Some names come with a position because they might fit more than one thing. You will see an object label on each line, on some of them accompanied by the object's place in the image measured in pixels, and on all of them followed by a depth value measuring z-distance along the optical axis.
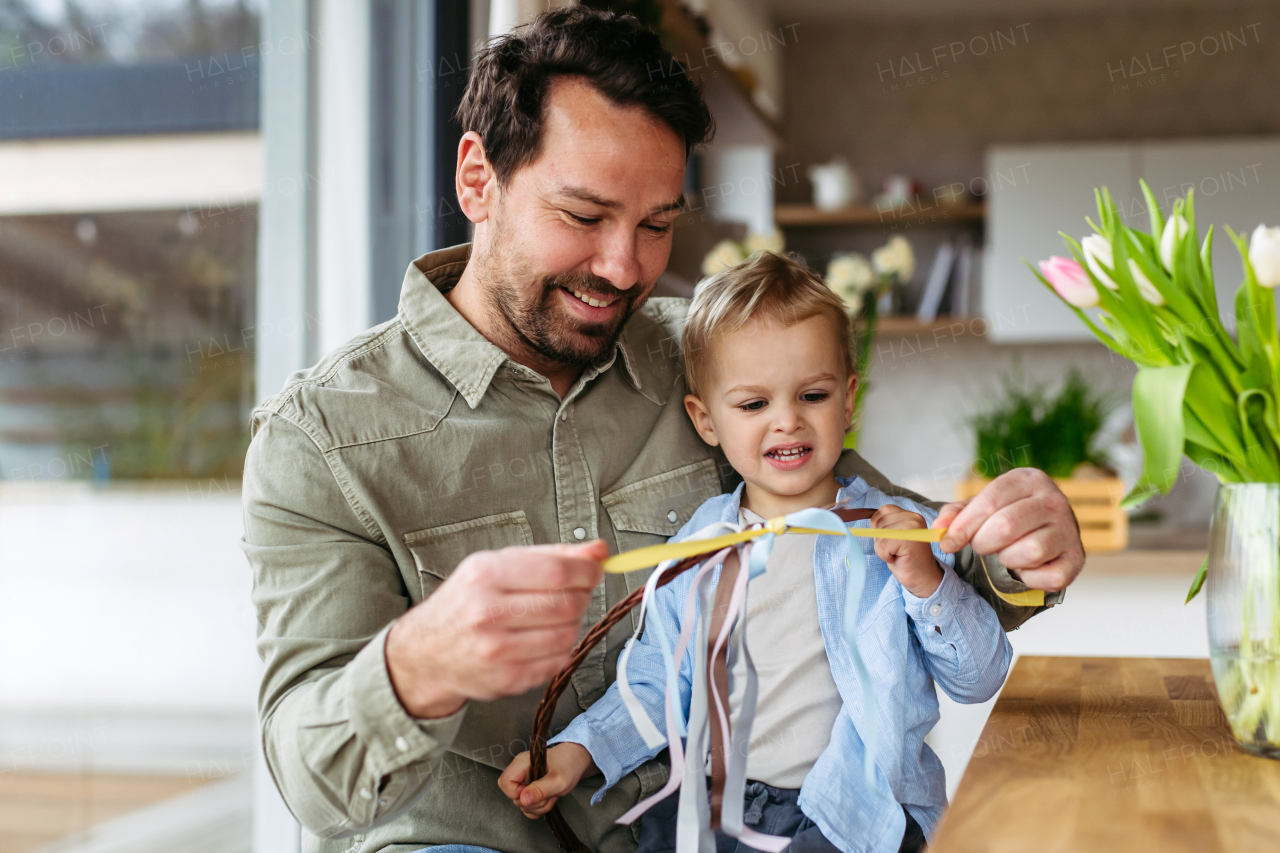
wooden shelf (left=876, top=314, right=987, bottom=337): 4.64
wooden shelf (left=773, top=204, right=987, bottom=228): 4.77
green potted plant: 2.86
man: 1.09
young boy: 1.20
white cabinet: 4.41
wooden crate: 2.85
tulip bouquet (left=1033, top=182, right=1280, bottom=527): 0.97
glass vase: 0.97
